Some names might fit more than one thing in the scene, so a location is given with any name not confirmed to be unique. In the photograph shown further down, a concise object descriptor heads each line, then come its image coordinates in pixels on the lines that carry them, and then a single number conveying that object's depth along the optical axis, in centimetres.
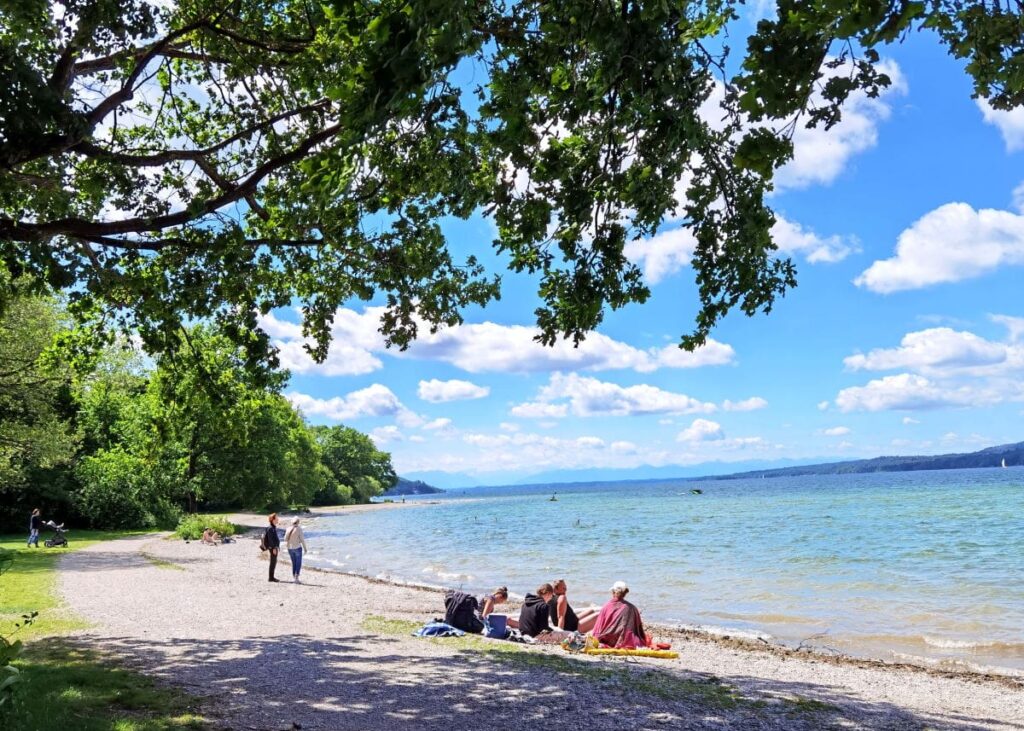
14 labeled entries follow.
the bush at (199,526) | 3553
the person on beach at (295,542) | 2011
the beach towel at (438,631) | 1269
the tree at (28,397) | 2373
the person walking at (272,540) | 2003
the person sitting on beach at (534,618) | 1362
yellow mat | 1205
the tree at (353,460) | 12625
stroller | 2752
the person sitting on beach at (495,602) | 1352
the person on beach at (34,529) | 2708
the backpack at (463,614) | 1337
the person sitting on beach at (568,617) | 1391
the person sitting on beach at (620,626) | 1249
